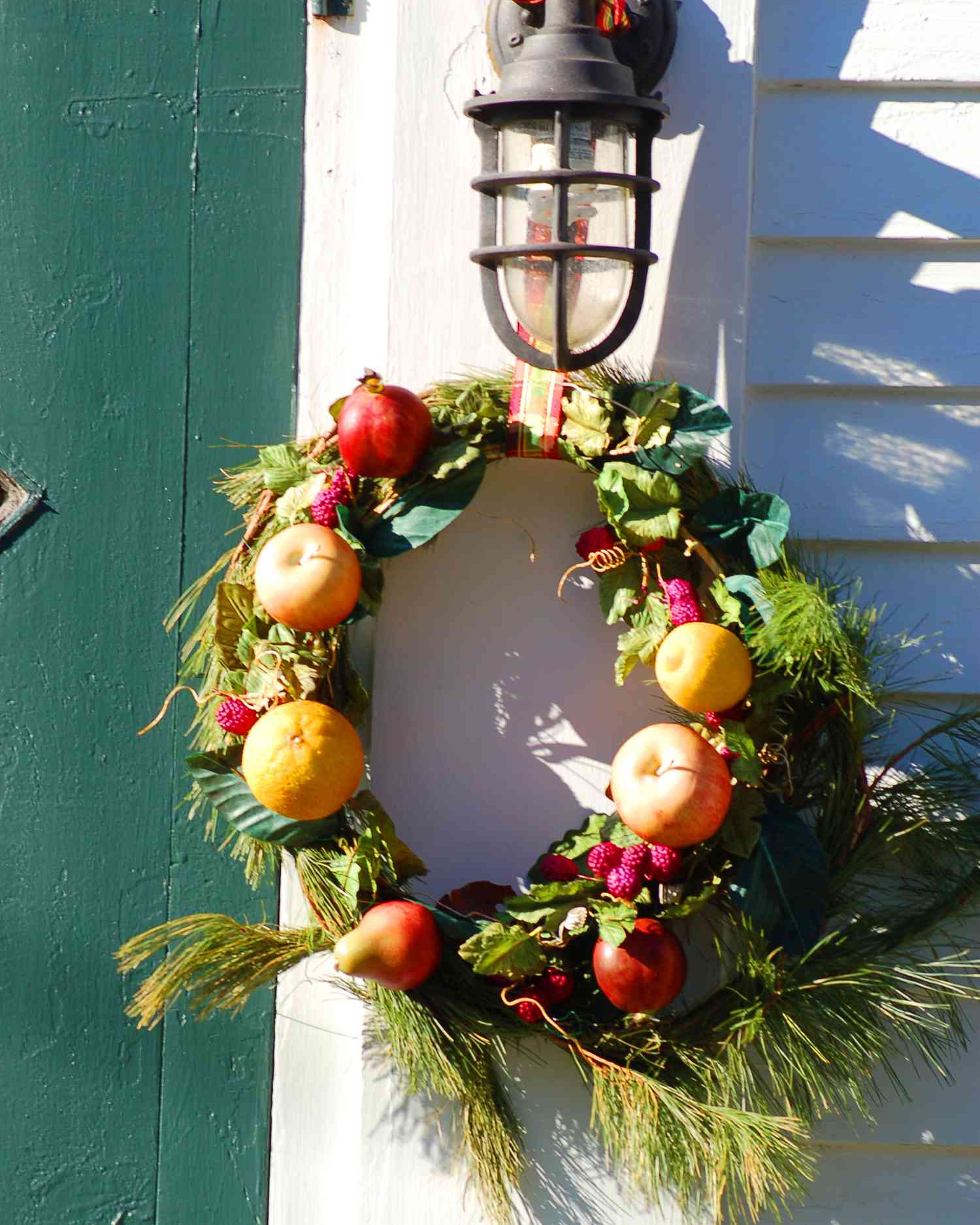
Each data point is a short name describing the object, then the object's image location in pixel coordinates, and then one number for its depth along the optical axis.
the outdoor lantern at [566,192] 3.26
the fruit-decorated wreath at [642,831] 3.29
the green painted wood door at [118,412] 3.47
